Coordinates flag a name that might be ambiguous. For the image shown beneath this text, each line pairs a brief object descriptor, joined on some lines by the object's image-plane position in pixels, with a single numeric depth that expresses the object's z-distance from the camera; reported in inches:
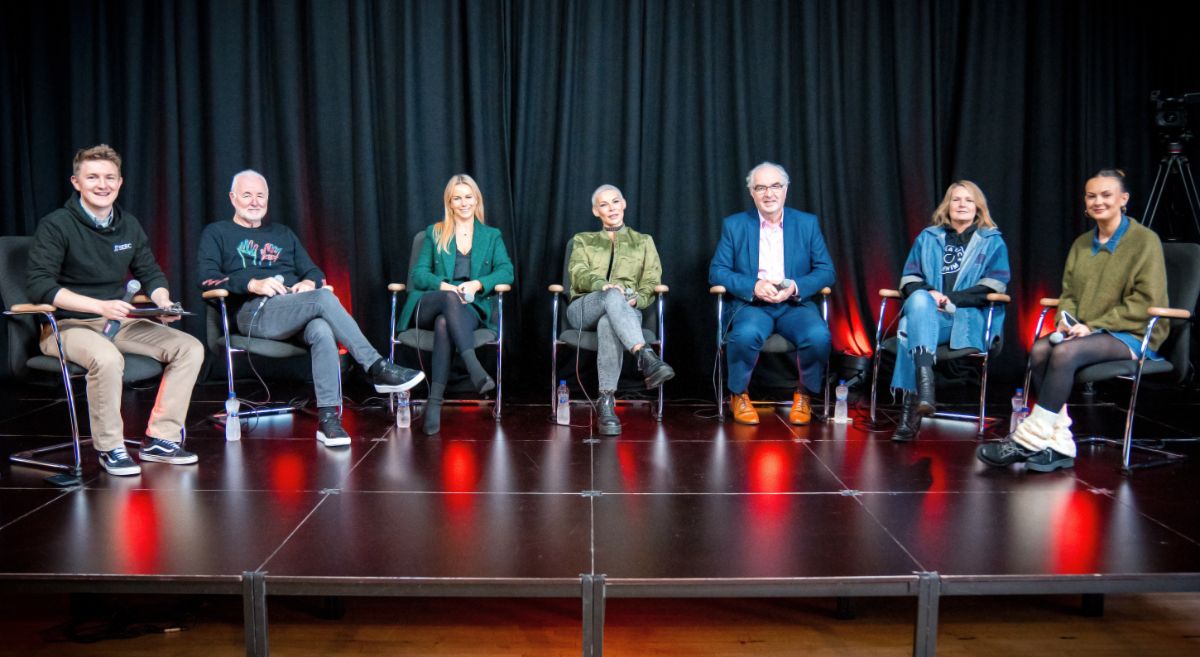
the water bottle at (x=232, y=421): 158.6
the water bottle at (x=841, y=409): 174.1
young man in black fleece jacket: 137.1
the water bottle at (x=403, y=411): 168.4
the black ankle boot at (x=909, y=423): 160.6
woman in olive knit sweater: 143.1
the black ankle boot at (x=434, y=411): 165.2
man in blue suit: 173.9
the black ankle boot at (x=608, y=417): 165.6
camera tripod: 211.0
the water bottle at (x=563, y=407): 173.0
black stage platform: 98.1
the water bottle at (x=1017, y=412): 161.8
